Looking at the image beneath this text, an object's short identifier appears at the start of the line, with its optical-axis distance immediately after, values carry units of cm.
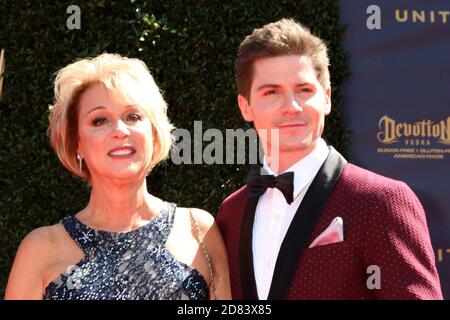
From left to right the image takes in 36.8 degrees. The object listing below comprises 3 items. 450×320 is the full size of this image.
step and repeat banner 396
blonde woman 234
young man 202
